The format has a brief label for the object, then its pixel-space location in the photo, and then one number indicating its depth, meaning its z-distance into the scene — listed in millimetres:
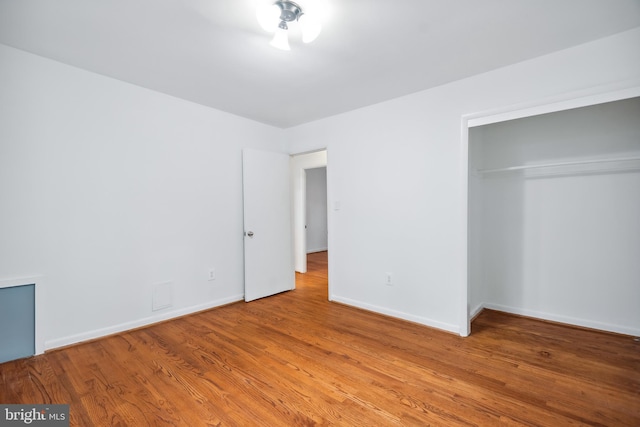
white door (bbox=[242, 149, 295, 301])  3854
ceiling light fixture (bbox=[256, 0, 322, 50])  1728
